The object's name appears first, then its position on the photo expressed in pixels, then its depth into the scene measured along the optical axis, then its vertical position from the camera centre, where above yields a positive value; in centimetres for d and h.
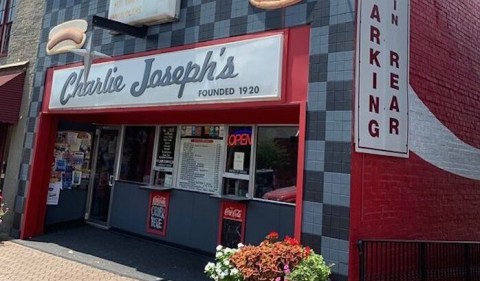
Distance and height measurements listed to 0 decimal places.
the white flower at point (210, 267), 504 -95
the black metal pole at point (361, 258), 506 -73
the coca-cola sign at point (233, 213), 776 -51
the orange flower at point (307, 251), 486 -68
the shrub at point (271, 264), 460 -81
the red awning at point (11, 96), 1002 +165
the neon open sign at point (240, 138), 814 +87
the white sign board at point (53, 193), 995 -47
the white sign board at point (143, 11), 749 +293
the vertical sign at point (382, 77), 548 +152
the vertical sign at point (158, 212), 909 -68
